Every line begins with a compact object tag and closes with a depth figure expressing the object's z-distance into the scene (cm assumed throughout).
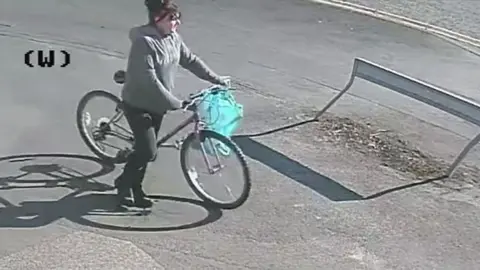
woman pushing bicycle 701
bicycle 743
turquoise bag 746
